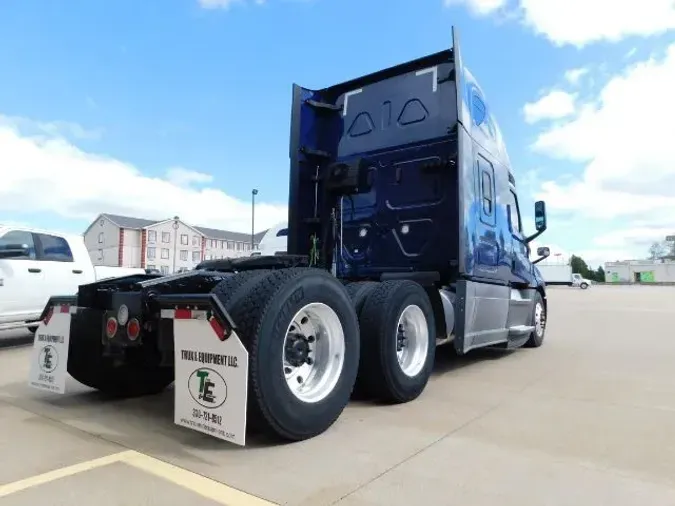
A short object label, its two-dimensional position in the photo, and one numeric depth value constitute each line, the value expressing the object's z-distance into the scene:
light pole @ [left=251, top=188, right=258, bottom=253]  30.80
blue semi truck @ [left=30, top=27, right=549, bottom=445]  3.22
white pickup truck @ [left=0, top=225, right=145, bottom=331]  7.93
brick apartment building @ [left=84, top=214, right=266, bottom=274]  69.31
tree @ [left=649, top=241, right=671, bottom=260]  117.31
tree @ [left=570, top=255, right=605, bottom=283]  115.38
